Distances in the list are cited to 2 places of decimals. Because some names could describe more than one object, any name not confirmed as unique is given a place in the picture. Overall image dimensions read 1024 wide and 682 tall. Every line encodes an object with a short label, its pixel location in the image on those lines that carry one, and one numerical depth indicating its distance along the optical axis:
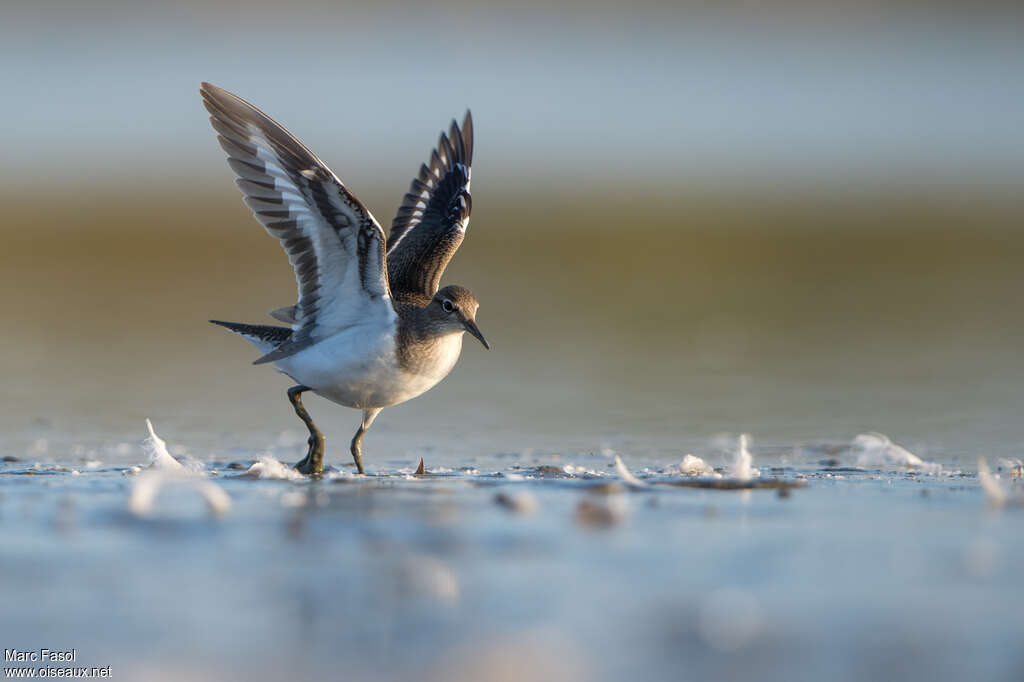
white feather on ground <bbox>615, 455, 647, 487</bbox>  12.66
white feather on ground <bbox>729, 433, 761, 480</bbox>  13.50
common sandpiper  15.37
